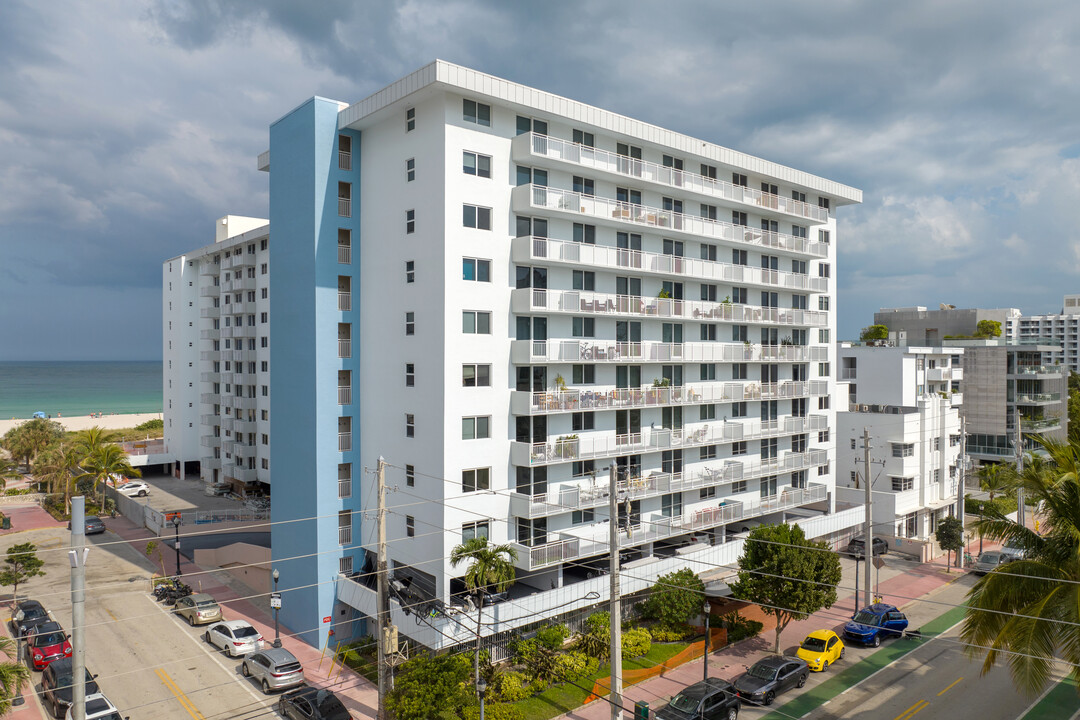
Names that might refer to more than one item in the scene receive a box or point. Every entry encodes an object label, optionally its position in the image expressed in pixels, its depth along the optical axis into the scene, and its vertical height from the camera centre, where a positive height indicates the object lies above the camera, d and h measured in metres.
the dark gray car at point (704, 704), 22.91 -12.49
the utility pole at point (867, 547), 32.91 -9.77
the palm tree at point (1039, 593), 16.17 -6.20
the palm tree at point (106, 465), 54.19 -9.20
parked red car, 28.88 -13.07
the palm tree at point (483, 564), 25.44 -8.37
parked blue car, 31.14 -13.15
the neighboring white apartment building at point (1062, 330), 138.50 +5.69
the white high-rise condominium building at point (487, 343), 28.38 +0.59
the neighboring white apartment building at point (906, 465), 47.50 -8.51
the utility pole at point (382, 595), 20.58 -7.84
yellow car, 28.41 -13.09
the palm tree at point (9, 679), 18.47 -9.43
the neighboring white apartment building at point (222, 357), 57.44 -0.18
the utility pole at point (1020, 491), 34.81 -8.02
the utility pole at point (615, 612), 18.70 -7.43
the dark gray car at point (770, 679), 25.27 -12.94
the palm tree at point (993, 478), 20.28 -8.00
